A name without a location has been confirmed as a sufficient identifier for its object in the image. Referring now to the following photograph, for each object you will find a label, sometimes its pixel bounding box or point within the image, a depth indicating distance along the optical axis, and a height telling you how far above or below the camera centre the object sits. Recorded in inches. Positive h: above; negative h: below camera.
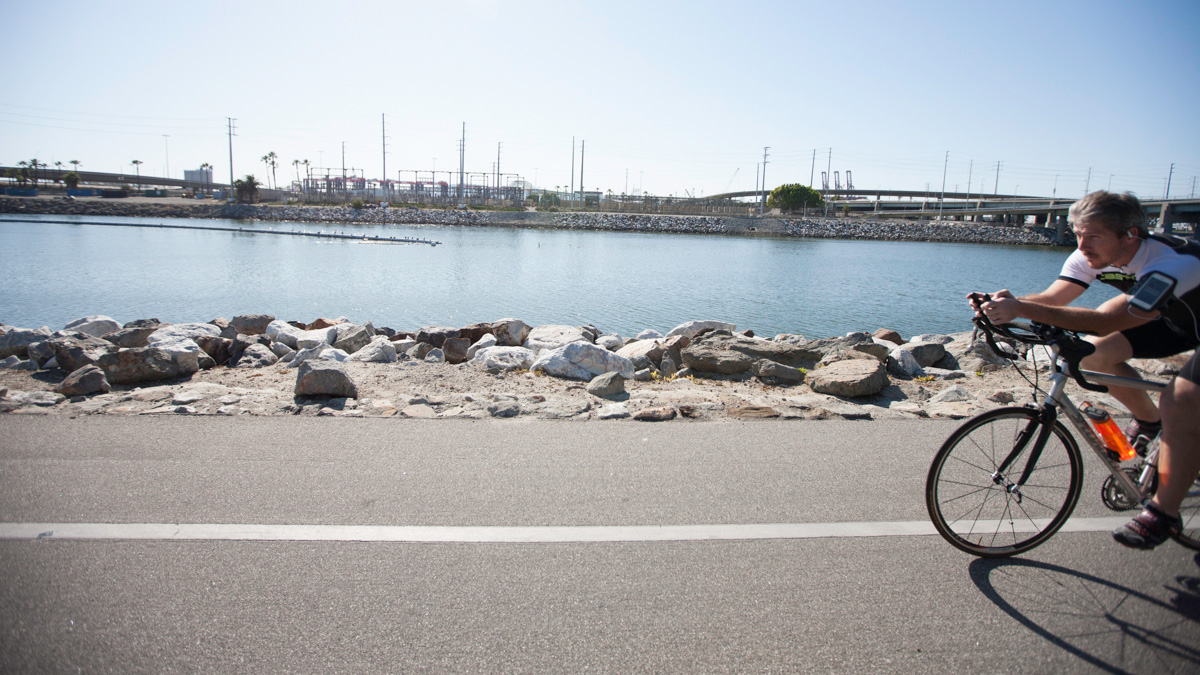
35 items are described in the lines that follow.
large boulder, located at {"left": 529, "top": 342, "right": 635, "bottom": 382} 303.7 -59.4
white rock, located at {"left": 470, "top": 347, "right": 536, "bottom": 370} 324.5 -66.8
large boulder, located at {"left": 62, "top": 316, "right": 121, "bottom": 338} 448.7 -75.0
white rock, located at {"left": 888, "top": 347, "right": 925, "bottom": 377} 335.9 -59.8
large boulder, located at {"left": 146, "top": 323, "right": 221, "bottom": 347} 391.6 -70.1
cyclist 114.6 -11.3
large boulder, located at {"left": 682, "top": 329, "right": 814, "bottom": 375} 305.6 -53.0
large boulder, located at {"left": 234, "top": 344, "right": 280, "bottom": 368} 391.4 -81.6
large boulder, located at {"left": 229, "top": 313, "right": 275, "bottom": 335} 564.4 -86.6
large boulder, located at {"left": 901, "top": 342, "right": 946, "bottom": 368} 409.4 -64.1
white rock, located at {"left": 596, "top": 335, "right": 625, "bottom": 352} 492.1 -80.4
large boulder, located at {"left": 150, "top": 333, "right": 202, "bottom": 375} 275.9 -58.2
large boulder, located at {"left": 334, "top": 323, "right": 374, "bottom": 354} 483.2 -82.8
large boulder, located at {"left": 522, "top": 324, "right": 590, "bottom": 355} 466.3 -74.9
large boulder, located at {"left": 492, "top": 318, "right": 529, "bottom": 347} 484.1 -73.4
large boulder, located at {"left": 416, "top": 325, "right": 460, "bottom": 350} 457.7 -74.4
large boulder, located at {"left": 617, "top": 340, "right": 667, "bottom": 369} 370.9 -67.8
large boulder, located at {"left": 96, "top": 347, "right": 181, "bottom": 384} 256.4 -58.5
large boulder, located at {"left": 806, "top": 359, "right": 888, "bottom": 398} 256.5 -53.0
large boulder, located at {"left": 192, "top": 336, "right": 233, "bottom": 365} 378.9 -73.6
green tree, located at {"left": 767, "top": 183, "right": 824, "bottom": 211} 4766.2 +379.1
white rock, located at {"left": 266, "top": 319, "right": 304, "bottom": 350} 501.7 -86.5
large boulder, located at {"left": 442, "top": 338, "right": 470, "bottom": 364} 432.5 -78.1
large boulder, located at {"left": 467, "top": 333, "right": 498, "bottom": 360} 441.4 -77.1
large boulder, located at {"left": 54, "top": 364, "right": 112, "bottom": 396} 232.5 -60.0
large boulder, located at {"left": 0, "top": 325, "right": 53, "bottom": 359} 354.0 -69.0
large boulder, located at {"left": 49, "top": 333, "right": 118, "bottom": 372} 271.6 -57.7
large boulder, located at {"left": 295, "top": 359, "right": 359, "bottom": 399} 234.5 -56.5
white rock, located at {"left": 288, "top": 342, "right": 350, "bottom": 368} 404.8 -81.3
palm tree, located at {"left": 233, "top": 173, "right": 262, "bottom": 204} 4062.5 +241.7
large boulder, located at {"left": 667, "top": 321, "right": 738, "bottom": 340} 524.1 -69.1
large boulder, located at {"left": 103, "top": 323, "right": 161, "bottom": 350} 405.7 -74.3
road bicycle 124.3 -44.2
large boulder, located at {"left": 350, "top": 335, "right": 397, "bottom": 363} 389.1 -74.8
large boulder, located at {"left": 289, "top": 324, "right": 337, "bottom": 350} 486.6 -85.3
